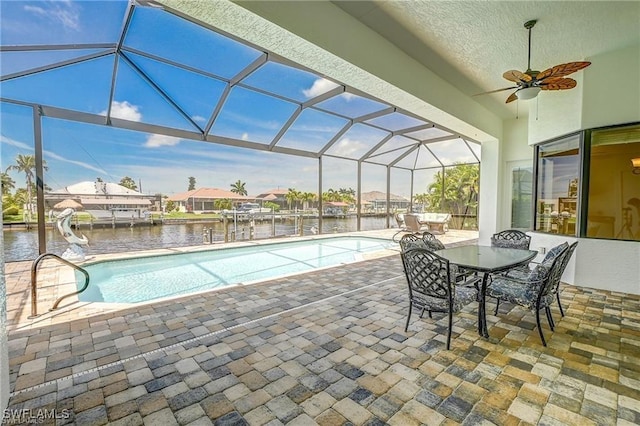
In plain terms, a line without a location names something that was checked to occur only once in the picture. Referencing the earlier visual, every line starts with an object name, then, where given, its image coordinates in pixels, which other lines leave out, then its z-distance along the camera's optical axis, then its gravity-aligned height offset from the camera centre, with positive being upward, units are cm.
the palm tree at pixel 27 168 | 607 +78
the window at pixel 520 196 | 747 +16
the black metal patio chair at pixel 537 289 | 265 -90
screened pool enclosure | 385 +219
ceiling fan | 336 +156
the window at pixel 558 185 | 480 +31
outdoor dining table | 281 -64
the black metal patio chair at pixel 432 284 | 261 -79
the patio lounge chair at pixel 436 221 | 1145 -78
